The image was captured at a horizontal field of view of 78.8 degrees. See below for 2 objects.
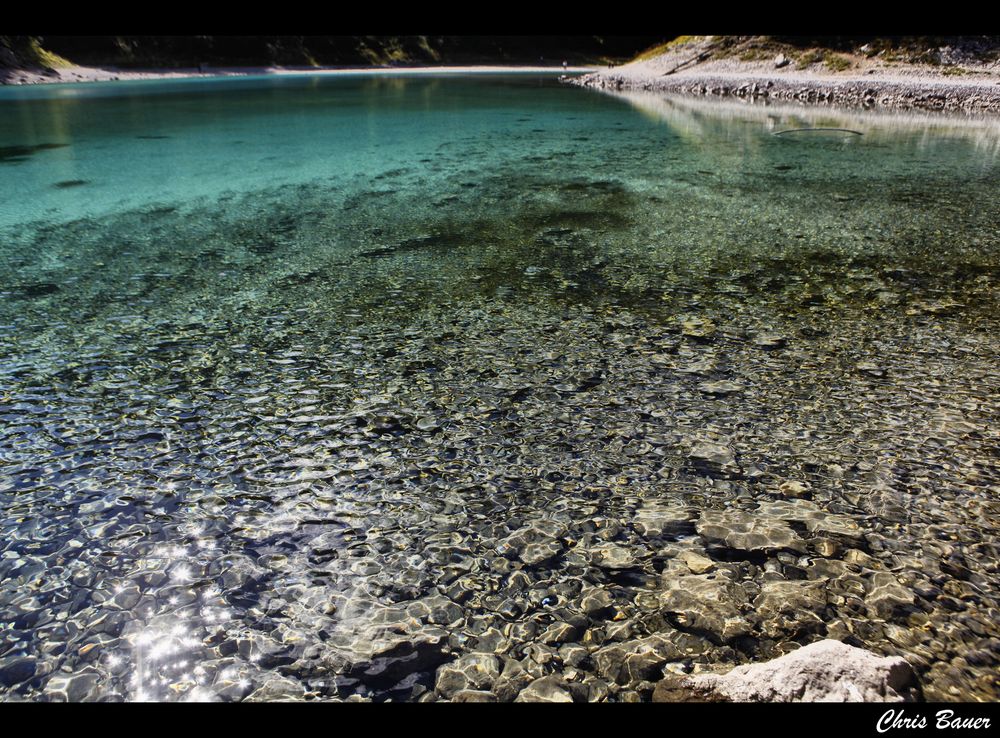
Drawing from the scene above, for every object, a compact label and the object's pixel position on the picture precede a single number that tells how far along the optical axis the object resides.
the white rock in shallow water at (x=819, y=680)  4.85
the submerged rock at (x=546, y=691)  5.73
